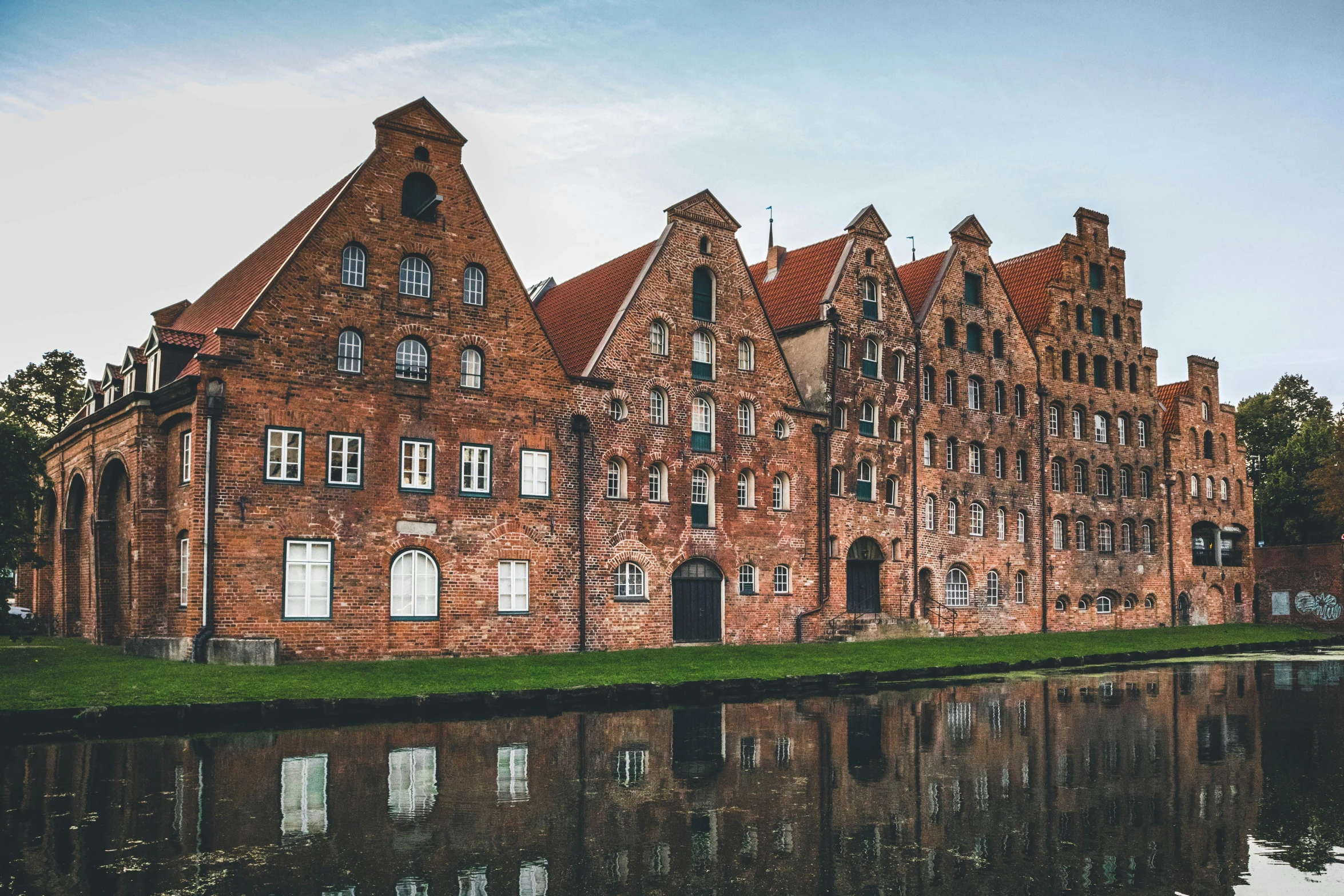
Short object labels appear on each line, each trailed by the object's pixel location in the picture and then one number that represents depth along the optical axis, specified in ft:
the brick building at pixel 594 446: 93.76
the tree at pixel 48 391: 175.63
